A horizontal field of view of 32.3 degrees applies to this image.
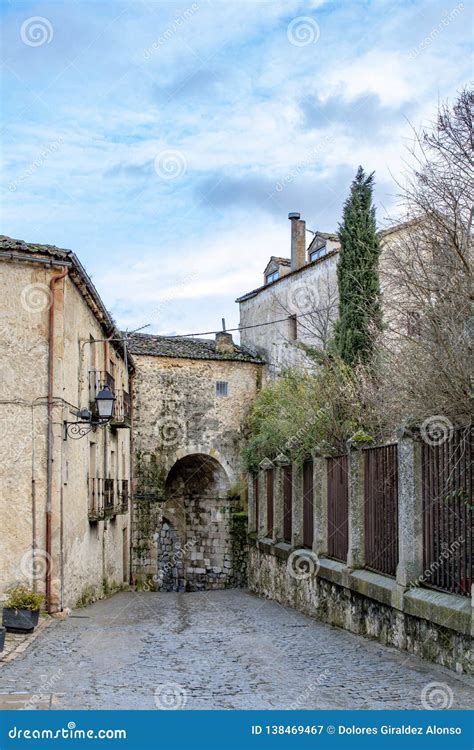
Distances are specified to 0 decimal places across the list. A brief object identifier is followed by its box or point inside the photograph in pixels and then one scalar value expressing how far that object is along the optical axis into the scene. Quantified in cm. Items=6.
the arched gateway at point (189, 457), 2577
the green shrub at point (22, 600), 1069
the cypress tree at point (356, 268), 1805
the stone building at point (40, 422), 1240
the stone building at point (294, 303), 2462
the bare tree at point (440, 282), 878
